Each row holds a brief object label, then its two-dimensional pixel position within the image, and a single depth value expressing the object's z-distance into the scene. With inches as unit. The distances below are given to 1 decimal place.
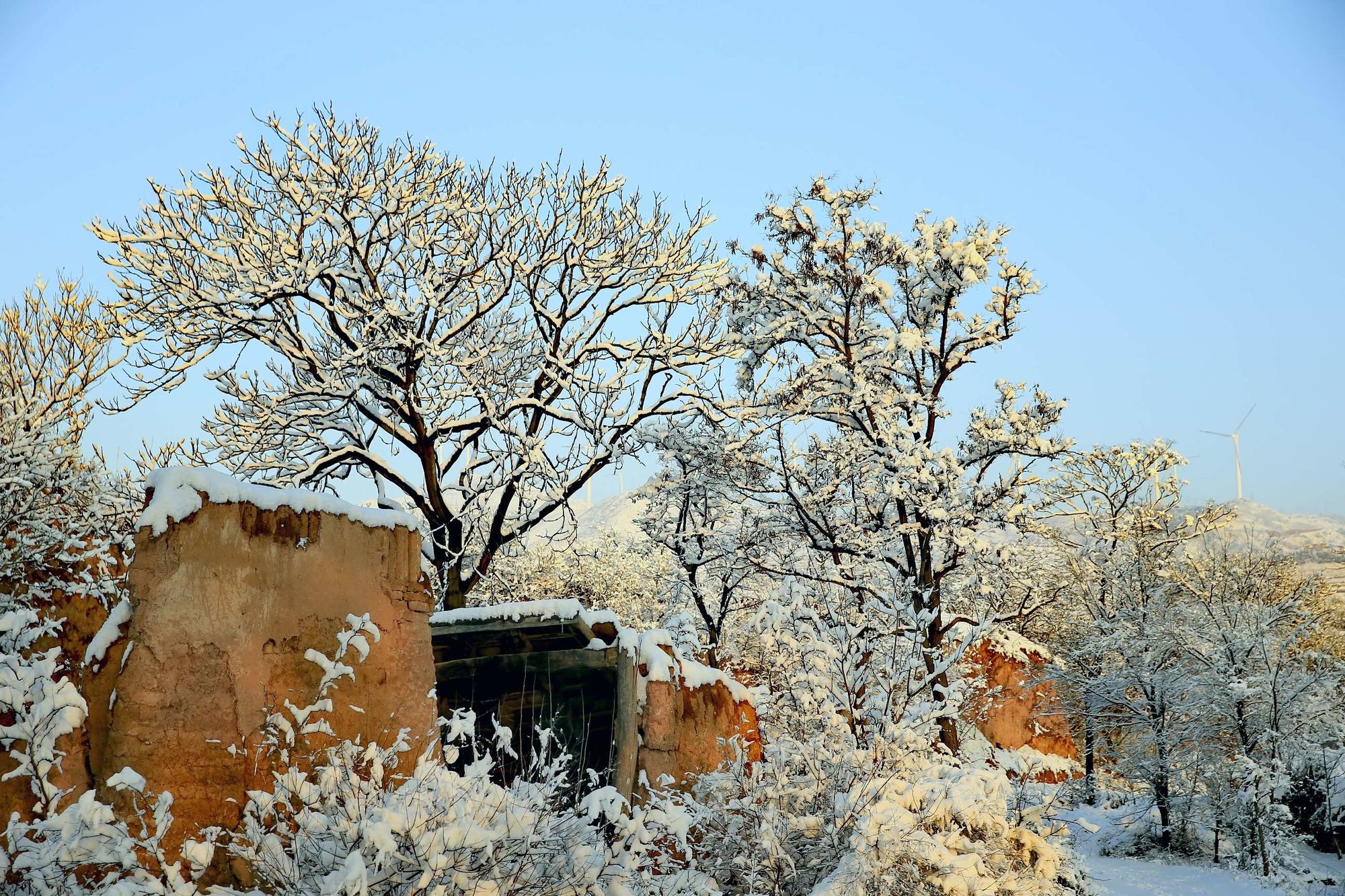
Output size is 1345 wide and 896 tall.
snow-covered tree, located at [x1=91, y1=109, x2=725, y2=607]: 530.3
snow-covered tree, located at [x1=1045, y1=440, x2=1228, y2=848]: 618.8
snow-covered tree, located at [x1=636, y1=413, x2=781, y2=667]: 629.0
